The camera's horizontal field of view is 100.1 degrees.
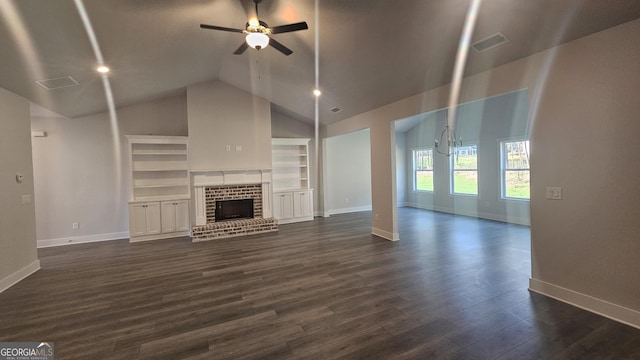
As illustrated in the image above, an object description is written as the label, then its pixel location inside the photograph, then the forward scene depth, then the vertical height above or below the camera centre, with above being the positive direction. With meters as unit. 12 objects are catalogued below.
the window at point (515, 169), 6.48 +0.04
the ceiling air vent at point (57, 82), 3.79 +1.50
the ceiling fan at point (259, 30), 2.89 +1.63
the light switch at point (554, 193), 2.83 -0.25
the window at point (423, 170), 9.06 +0.14
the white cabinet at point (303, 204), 7.45 -0.74
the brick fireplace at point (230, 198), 5.90 -0.45
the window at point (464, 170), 7.64 +0.07
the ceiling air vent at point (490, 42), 2.84 +1.43
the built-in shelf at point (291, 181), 7.30 -0.09
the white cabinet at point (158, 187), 5.74 -0.13
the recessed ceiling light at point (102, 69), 3.86 +1.68
